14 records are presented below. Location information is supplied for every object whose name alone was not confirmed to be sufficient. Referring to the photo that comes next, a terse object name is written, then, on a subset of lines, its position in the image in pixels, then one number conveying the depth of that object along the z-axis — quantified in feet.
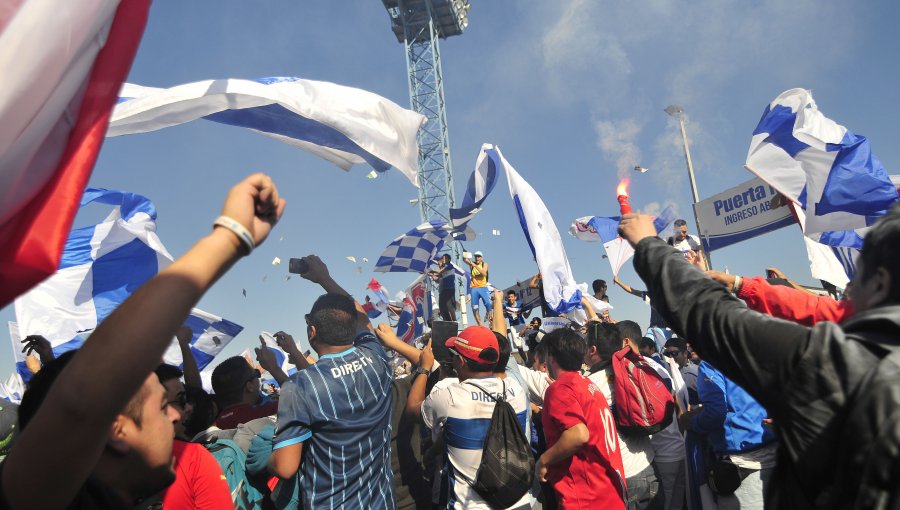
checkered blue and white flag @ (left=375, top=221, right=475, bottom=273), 27.86
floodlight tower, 83.97
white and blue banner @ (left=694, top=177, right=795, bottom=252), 29.68
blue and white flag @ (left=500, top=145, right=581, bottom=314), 21.76
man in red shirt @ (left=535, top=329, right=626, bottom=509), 10.85
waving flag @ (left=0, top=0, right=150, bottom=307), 3.61
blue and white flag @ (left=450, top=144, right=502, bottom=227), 23.66
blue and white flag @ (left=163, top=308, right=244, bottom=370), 20.36
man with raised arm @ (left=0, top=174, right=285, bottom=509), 2.86
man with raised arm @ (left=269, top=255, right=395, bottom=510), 9.02
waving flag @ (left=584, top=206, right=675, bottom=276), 25.61
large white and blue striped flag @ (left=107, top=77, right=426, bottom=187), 10.14
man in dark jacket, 3.37
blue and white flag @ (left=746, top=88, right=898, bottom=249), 15.05
